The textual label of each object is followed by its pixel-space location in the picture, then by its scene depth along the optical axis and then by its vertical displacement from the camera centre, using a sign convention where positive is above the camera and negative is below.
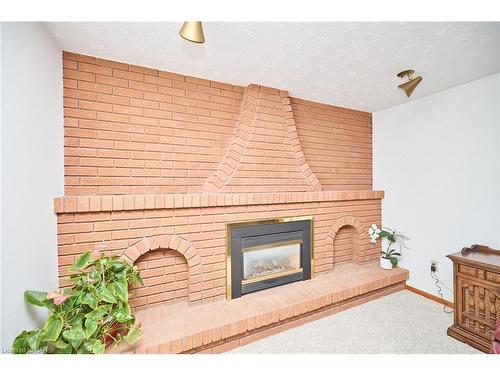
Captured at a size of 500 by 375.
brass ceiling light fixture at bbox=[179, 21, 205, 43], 1.06 +0.80
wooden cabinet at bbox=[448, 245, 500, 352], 1.65 -0.94
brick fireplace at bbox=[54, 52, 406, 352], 1.64 +0.13
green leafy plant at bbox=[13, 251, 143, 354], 1.06 -0.72
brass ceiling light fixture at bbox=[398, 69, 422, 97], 1.78 +0.88
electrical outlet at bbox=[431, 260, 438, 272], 2.39 -0.93
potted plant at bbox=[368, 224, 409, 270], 2.66 -0.77
